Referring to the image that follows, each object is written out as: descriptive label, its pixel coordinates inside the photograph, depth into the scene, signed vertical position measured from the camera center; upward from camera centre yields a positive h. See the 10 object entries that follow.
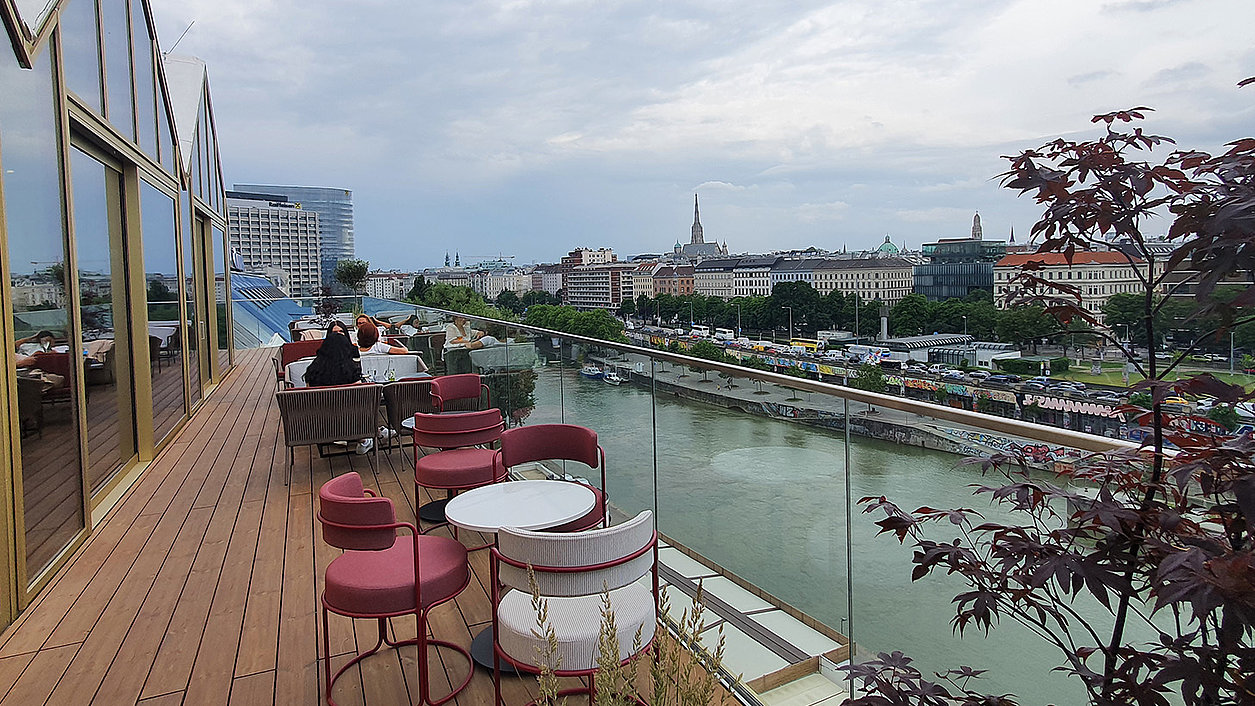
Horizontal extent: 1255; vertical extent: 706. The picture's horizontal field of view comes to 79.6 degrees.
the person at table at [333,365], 6.40 -0.46
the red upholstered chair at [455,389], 5.74 -0.62
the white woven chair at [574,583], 2.27 -0.85
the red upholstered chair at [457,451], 4.17 -0.87
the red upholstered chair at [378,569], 2.53 -0.95
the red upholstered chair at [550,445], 3.65 -0.69
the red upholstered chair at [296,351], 9.20 -0.49
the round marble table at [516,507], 2.92 -0.82
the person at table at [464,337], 7.51 -0.31
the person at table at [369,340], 8.51 -0.34
